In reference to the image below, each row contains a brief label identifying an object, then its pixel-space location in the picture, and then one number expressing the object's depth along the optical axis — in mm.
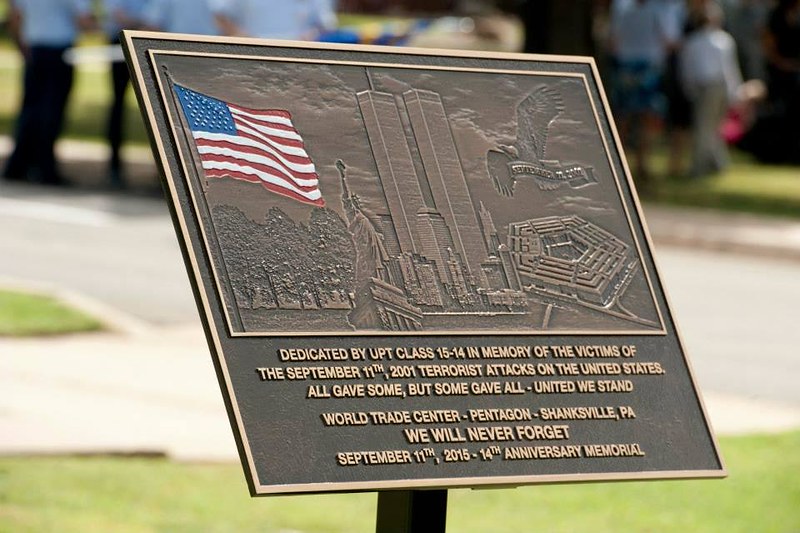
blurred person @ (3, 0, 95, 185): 15141
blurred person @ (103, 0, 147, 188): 15328
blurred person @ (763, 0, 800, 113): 18984
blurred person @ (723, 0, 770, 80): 24703
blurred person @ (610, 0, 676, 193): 16656
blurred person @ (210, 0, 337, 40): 13695
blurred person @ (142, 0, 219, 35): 14133
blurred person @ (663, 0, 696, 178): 18000
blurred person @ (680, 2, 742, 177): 17406
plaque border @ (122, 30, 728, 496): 3803
